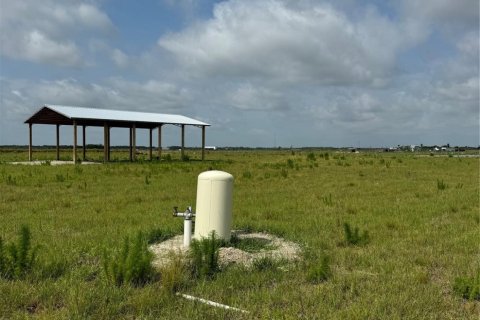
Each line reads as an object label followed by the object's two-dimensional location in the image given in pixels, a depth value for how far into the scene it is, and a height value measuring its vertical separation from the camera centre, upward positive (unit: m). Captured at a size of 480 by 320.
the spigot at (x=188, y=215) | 6.70 -1.02
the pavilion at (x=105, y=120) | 29.53 +1.66
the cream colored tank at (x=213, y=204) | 6.71 -0.86
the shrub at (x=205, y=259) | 5.52 -1.39
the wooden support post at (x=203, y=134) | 36.11 +0.82
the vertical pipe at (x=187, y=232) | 6.69 -1.26
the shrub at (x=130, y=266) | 5.06 -1.34
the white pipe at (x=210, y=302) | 4.46 -1.56
